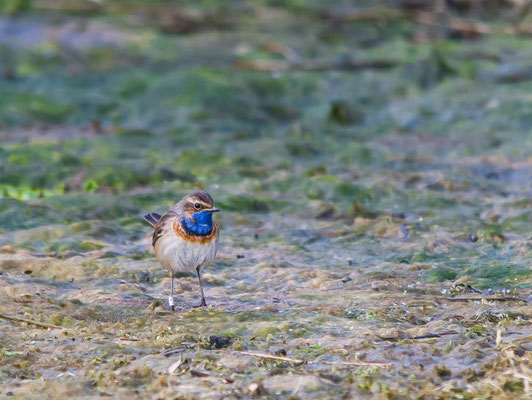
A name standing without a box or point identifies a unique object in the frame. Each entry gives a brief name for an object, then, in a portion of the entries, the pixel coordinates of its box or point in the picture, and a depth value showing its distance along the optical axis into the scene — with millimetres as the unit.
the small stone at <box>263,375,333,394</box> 9906
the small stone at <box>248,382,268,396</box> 9805
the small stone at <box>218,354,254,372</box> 10530
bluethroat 13273
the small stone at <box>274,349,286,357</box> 10955
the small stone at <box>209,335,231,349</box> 11375
